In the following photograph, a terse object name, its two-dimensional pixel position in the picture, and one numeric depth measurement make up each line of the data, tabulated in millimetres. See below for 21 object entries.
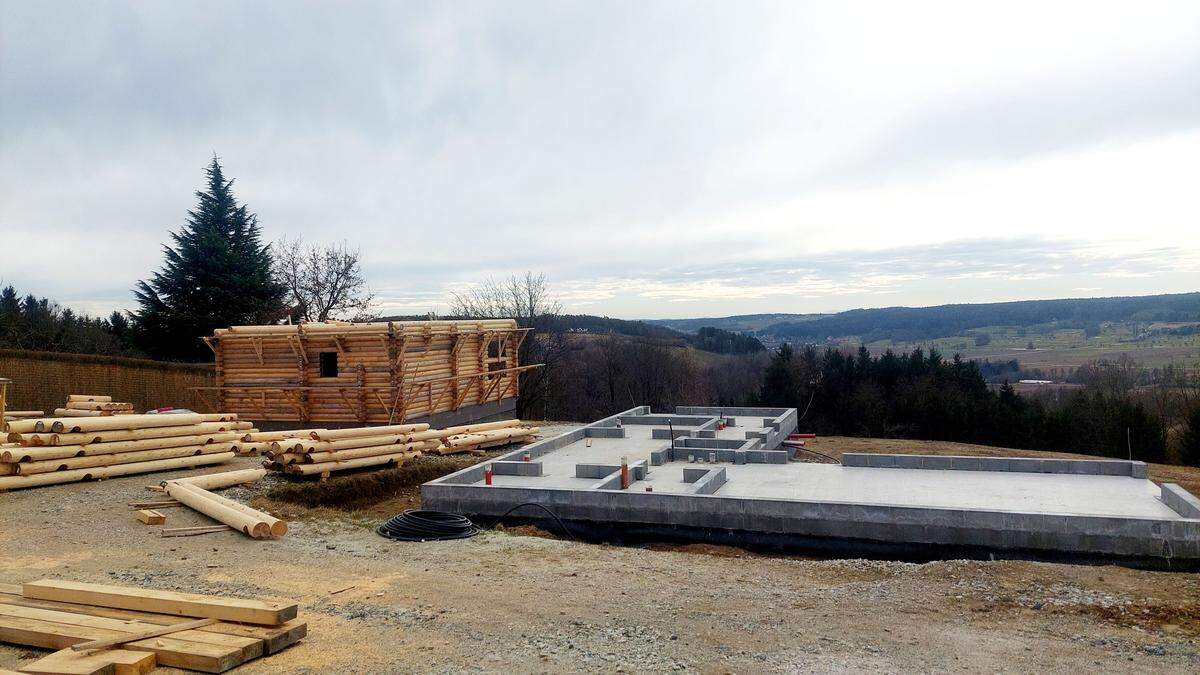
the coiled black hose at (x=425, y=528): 10305
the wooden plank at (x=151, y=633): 5285
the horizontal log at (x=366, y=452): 13820
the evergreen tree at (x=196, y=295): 28953
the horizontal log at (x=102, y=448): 11863
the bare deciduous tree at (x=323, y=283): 34656
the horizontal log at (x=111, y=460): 11991
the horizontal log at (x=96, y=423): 12250
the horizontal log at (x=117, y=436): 12273
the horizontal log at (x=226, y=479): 12219
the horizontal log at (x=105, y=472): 11719
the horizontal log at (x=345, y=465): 13633
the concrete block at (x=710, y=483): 12258
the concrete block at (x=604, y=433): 19484
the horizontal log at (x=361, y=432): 14164
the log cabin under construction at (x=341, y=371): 19422
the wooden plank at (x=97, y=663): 4910
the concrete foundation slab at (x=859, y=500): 9812
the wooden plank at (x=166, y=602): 5875
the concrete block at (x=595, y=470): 13730
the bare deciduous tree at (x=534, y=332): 35812
